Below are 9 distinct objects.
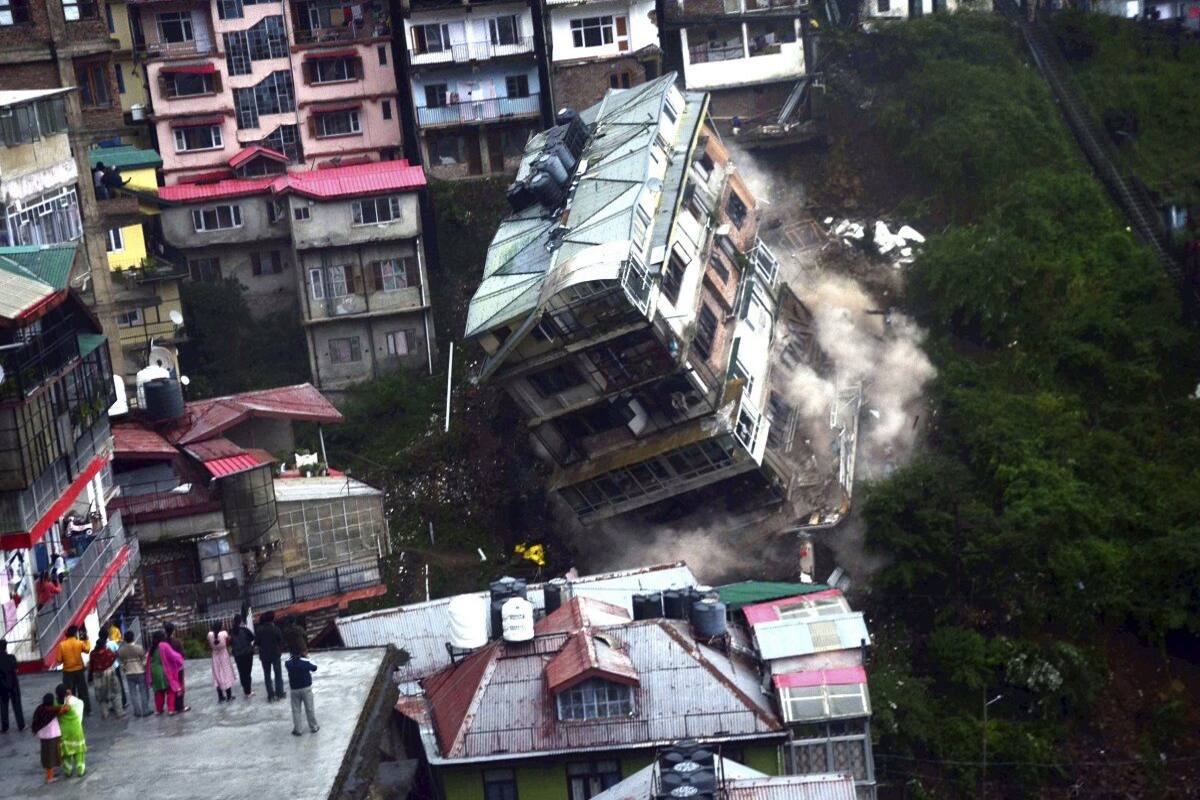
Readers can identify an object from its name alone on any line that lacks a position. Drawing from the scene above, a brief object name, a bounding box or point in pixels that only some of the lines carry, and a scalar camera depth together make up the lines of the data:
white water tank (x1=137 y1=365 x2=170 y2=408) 46.44
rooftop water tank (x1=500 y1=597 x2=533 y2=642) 38.09
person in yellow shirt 30.94
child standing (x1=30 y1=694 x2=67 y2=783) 28.72
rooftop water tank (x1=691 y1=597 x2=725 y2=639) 38.84
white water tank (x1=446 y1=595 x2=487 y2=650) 38.91
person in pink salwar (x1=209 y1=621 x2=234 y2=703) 31.64
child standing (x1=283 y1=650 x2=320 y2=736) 29.75
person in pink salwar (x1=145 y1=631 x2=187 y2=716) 31.39
